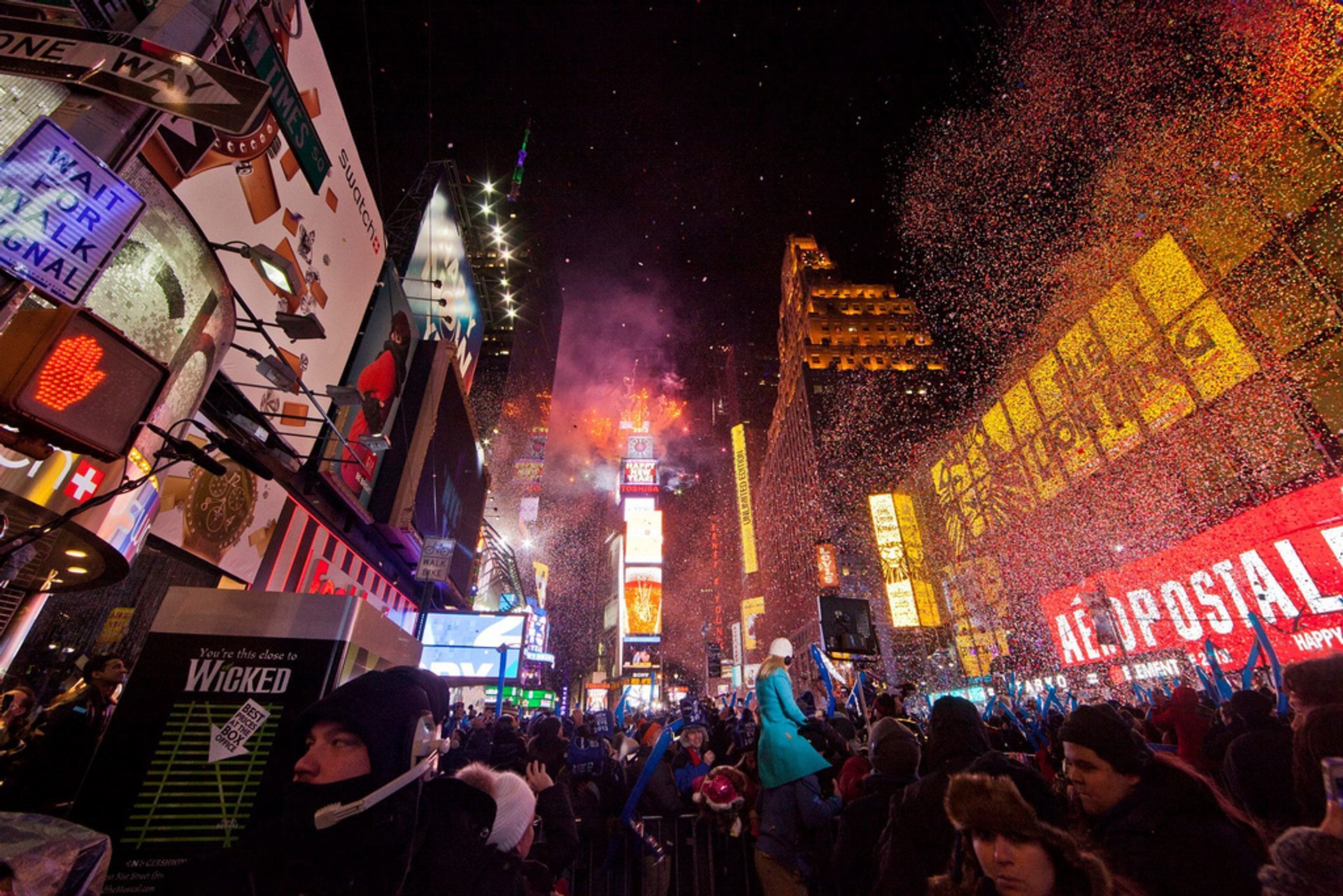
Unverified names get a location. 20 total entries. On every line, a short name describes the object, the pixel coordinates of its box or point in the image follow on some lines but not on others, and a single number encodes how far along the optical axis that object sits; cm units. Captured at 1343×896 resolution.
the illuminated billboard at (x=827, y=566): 4534
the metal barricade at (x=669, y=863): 525
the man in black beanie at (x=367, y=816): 165
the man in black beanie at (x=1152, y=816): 207
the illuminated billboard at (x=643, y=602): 4606
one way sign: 376
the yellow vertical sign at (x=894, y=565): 4000
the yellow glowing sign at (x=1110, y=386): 2039
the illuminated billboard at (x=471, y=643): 1539
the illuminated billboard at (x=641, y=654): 4635
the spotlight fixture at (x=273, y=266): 717
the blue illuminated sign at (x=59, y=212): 339
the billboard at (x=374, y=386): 1121
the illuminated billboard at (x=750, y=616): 7600
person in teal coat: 446
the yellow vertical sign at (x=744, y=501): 7419
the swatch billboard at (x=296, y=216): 652
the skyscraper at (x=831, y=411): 5166
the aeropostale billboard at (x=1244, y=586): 1555
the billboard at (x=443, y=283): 1559
